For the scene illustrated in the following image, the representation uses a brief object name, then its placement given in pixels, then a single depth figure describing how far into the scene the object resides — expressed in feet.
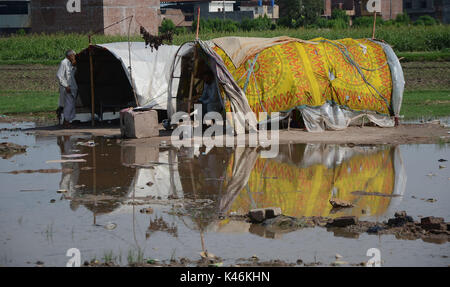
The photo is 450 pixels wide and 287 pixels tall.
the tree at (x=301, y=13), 245.86
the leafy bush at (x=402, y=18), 238.68
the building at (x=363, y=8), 279.49
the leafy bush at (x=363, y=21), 229.35
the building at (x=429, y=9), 275.18
